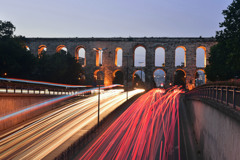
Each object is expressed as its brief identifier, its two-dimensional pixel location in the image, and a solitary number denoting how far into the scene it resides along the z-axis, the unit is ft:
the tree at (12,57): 150.41
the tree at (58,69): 186.50
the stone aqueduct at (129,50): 228.63
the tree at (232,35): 86.94
